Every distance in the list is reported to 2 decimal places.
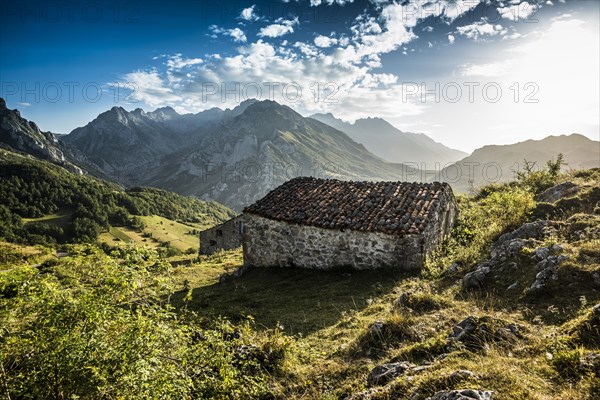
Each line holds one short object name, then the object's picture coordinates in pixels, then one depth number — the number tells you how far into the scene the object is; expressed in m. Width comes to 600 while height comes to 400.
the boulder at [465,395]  3.97
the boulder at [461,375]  4.58
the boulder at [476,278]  10.27
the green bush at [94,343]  4.28
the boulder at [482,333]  6.01
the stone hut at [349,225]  14.79
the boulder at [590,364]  4.36
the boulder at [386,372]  5.67
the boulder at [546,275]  8.46
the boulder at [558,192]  16.92
